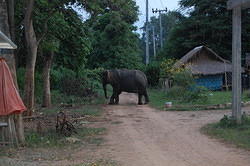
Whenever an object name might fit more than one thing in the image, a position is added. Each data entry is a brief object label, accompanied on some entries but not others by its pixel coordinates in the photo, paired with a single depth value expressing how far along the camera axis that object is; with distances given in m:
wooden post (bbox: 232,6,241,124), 12.59
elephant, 21.84
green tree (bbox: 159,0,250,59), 39.41
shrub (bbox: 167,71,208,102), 20.98
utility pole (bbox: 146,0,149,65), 40.87
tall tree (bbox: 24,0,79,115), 12.66
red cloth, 9.59
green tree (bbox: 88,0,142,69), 38.27
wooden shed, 33.47
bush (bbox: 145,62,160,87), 40.47
